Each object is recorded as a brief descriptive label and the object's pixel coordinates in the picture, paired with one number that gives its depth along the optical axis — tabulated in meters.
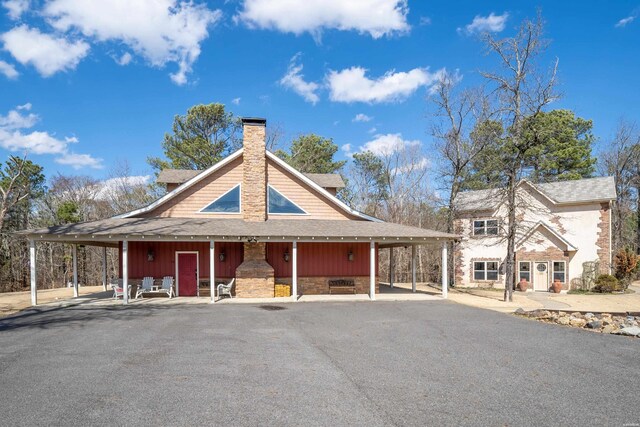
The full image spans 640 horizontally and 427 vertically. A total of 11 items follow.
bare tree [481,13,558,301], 17.67
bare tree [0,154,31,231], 28.21
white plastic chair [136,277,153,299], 16.10
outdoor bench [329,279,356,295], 17.72
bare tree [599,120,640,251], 35.38
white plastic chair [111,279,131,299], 15.28
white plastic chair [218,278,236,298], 15.90
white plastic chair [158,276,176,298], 16.09
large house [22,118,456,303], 16.14
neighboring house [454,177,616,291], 23.12
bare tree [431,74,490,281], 24.56
